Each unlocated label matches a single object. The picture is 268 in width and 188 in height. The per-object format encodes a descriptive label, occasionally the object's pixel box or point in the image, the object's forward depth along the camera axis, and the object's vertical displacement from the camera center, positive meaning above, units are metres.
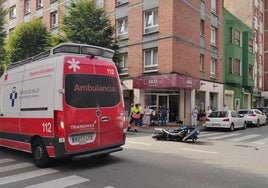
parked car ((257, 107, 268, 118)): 31.41 -0.21
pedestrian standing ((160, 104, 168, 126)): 22.86 -0.55
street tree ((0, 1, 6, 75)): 21.11 +4.56
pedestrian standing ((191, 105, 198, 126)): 23.38 -0.54
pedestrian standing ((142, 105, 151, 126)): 22.53 -0.68
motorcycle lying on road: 14.08 -1.12
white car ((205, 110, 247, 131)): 20.88 -0.76
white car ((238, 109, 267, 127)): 25.55 -0.63
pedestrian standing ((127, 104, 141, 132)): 19.70 -0.55
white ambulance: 7.73 +0.01
